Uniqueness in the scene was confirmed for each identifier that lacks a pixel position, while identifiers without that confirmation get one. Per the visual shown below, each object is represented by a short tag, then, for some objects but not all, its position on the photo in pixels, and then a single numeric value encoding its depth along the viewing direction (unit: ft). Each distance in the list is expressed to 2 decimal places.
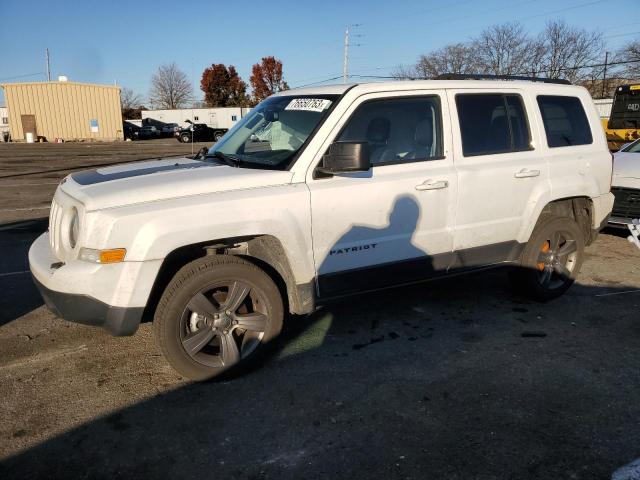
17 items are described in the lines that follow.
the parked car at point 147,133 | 181.88
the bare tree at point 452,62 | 186.80
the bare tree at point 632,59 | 157.38
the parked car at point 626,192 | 23.17
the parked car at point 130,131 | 177.58
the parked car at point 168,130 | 200.03
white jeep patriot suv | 10.30
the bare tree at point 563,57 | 167.12
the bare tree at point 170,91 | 305.94
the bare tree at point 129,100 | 313.32
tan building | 157.28
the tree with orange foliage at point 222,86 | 261.65
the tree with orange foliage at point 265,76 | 273.13
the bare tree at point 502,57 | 177.47
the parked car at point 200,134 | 140.68
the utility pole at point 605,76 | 155.37
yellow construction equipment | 56.78
